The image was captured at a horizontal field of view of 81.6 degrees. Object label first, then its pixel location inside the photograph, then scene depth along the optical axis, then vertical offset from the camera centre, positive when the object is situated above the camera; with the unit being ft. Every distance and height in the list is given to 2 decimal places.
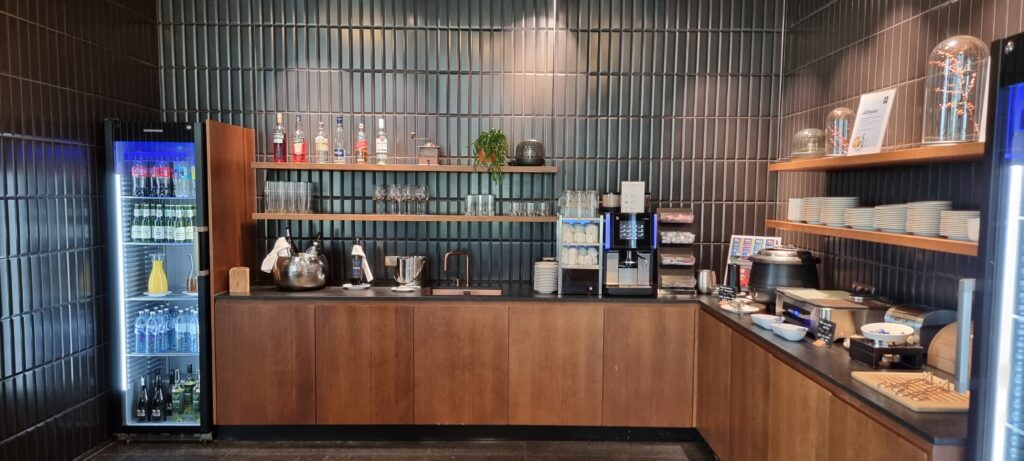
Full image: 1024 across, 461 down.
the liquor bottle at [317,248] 13.17 -1.09
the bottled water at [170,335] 12.78 -2.96
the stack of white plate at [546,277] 12.91 -1.63
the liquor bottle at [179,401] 12.69 -4.34
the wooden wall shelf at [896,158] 6.61 +0.64
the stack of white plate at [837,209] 9.50 -0.07
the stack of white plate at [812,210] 10.15 -0.10
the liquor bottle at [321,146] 13.52 +1.23
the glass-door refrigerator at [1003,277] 4.89 -0.59
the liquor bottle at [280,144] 13.42 +1.26
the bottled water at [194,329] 12.94 -2.86
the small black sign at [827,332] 8.37 -1.81
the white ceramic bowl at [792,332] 8.61 -1.86
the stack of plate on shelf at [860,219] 8.79 -0.21
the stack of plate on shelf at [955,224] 6.80 -0.21
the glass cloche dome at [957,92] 7.06 +1.40
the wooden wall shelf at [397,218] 13.01 -0.38
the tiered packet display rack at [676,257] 12.77 -1.16
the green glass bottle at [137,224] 12.23 -0.54
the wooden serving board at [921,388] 5.94 -2.00
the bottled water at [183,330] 12.91 -2.86
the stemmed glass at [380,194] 13.57 +0.15
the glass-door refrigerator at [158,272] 11.93 -1.57
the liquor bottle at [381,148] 13.47 +1.19
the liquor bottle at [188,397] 12.78 -4.28
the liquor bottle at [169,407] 12.70 -4.47
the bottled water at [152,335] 12.61 -2.91
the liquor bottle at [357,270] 13.50 -1.60
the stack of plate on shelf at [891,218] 8.09 -0.18
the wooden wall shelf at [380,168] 13.10 +0.73
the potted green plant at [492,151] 13.16 +1.12
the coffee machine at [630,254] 12.57 -1.10
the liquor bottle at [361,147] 13.51 +1.22
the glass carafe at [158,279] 12.67 -1.74
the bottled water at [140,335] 12.59 -2.90
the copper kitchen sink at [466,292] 12.78 -2.00
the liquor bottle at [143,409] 12.50 -4.45
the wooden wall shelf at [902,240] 6.57 -0.44
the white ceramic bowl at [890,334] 7.43 -1.61
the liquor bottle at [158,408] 12.52 -4.43
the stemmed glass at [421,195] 13.51 +0.13
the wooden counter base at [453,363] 12.28 -3.35
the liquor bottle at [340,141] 13.43 +1.39
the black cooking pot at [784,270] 10.49 -1.18
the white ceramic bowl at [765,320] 9.32 -1.84
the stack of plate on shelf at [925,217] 7.40 -0.15
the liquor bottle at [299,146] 13.56 +1.23
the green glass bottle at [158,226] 12.36 -0.58
